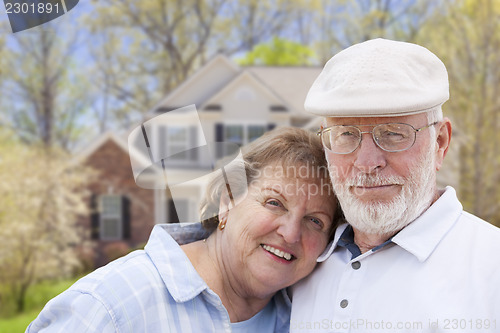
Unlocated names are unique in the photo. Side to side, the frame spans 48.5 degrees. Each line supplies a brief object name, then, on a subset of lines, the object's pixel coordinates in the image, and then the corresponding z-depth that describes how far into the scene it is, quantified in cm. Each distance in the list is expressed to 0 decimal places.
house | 1658
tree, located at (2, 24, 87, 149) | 1881
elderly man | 198
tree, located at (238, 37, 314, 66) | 2297
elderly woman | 197
